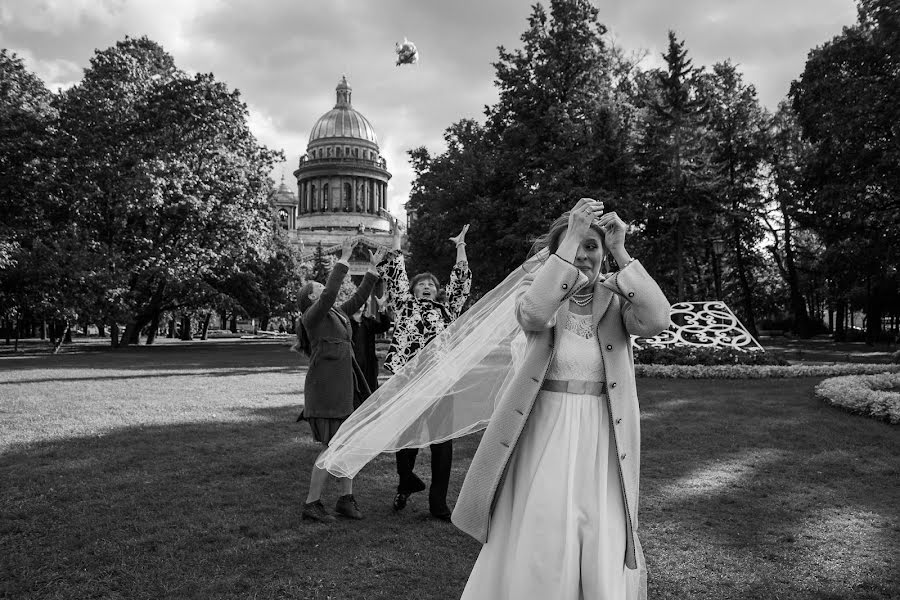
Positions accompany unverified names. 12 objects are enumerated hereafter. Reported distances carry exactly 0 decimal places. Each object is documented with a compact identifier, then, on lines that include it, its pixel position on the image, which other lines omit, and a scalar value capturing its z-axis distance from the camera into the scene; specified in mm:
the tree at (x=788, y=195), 33812
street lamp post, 26234
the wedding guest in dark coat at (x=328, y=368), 6242
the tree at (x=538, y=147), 28750
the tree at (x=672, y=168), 30625
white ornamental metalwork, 21531
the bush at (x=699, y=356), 19719
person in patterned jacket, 6301
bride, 3402
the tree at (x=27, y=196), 28859
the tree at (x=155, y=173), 31109
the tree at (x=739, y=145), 38938
